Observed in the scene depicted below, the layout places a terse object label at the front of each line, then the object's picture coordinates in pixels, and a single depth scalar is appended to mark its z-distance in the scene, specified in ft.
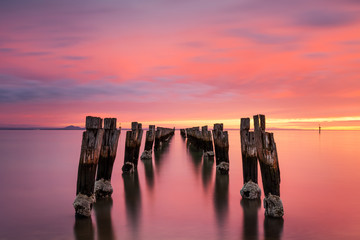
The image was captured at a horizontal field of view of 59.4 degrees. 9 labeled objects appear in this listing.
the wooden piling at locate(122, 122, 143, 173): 37.09
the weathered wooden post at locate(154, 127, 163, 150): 73.80
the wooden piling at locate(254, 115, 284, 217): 18.79
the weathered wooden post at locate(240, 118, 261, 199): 23.43
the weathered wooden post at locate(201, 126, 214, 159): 52.97
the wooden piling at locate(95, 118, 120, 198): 24.54
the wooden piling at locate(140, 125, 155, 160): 53.31
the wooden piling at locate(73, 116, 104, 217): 19.07
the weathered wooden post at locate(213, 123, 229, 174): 35.22
